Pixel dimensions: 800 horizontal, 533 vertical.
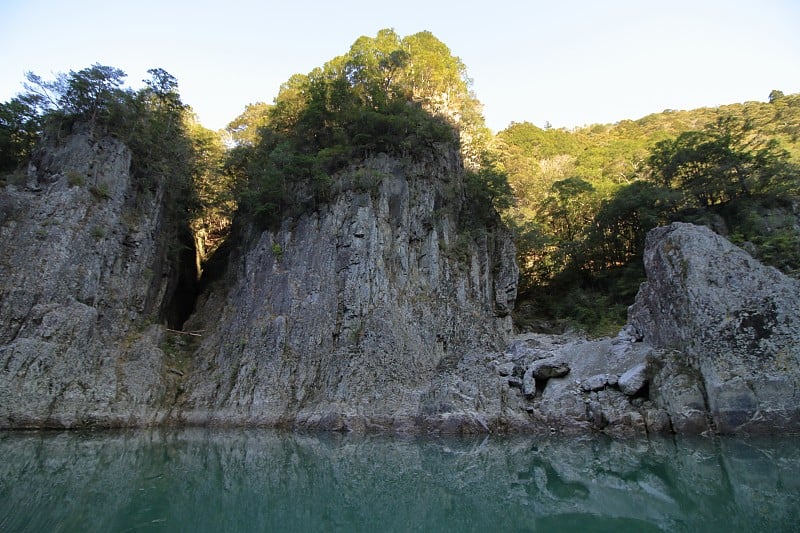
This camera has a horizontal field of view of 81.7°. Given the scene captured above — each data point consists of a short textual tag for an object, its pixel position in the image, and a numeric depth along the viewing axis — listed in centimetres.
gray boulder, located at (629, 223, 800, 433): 1202
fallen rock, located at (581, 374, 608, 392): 1483
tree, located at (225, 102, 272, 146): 3412
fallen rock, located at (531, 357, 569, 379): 1631
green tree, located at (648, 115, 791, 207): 2470
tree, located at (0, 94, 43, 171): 2456
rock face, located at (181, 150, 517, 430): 1797
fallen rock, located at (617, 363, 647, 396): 1416
